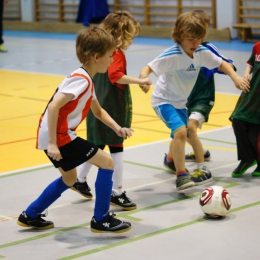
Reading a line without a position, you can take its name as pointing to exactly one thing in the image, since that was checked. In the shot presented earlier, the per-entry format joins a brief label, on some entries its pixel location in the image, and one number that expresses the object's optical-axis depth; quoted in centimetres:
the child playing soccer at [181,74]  803
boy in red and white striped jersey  618
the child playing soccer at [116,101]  741
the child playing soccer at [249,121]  865
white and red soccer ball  683
